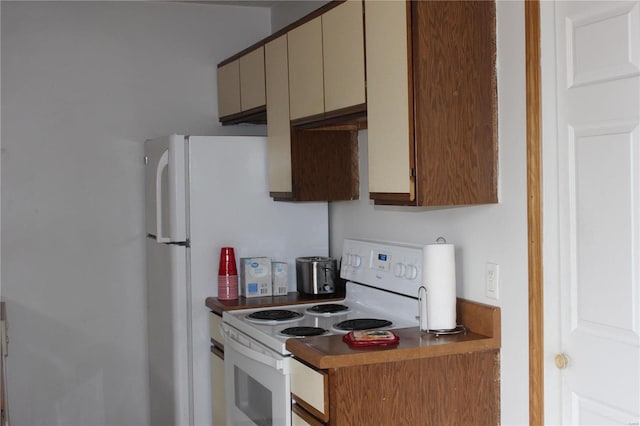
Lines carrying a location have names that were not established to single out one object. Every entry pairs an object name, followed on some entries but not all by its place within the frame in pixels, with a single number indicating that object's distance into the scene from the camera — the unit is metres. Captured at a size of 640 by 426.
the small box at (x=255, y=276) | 3.54
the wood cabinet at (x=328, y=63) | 2.76
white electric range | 2.77
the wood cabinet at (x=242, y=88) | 3.68
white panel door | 2.06
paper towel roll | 2.61
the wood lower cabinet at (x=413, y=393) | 2.40
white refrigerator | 3.52
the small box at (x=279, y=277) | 3.61
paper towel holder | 2.63
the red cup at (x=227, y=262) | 3.50
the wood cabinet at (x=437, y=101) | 2.45
